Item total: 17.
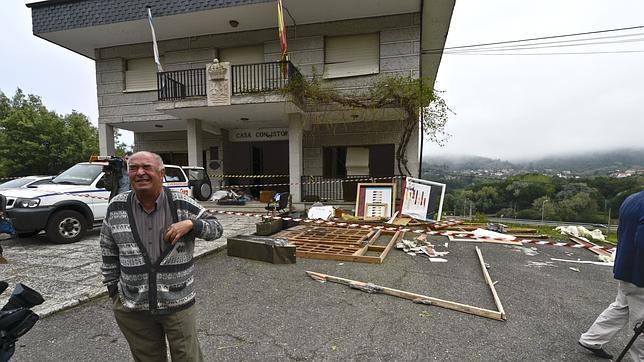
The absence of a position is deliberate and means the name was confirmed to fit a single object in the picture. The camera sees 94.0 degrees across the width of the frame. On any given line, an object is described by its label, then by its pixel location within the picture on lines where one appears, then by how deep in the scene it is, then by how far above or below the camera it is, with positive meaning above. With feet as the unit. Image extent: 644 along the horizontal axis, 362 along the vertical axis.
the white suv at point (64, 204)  19.84 -2.69
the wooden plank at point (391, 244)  17.99 -5.49
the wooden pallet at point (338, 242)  18.28 -5.55
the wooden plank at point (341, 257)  17.48 -5.51
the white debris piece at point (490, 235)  24.48 -5.81
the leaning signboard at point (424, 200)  29.89 -3.53
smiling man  6.09 -1.98
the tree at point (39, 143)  73.05 +5.86
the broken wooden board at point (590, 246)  20.68 -6.06
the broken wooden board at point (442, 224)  27.30 -5.61
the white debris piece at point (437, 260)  18.30 -5.83
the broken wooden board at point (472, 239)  23.30 -5.93
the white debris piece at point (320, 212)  31.32 -4.98
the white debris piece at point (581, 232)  25.55 -5.99
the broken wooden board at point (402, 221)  28.22 -5.34
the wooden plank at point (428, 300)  11.14 -5.50
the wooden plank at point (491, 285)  11.36 -5.48
